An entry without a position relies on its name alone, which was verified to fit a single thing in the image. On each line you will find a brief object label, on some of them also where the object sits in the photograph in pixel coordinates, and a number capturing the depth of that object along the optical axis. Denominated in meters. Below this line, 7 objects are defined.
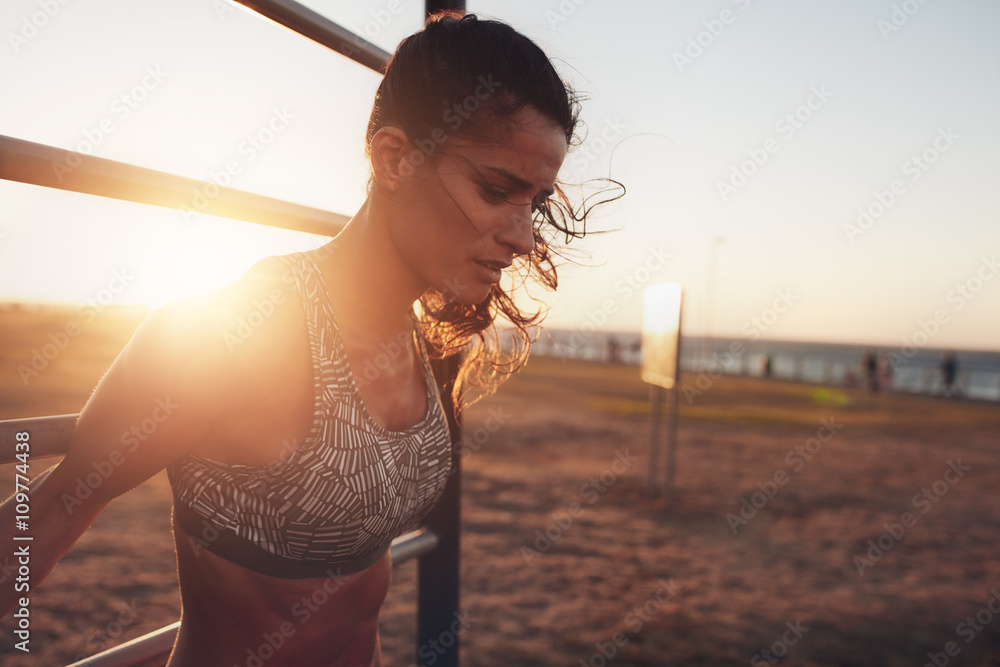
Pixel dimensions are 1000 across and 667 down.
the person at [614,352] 36.94
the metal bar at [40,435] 0.67
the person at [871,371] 21.45
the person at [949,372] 21.70
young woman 0.77
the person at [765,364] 29.62
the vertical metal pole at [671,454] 6.40
